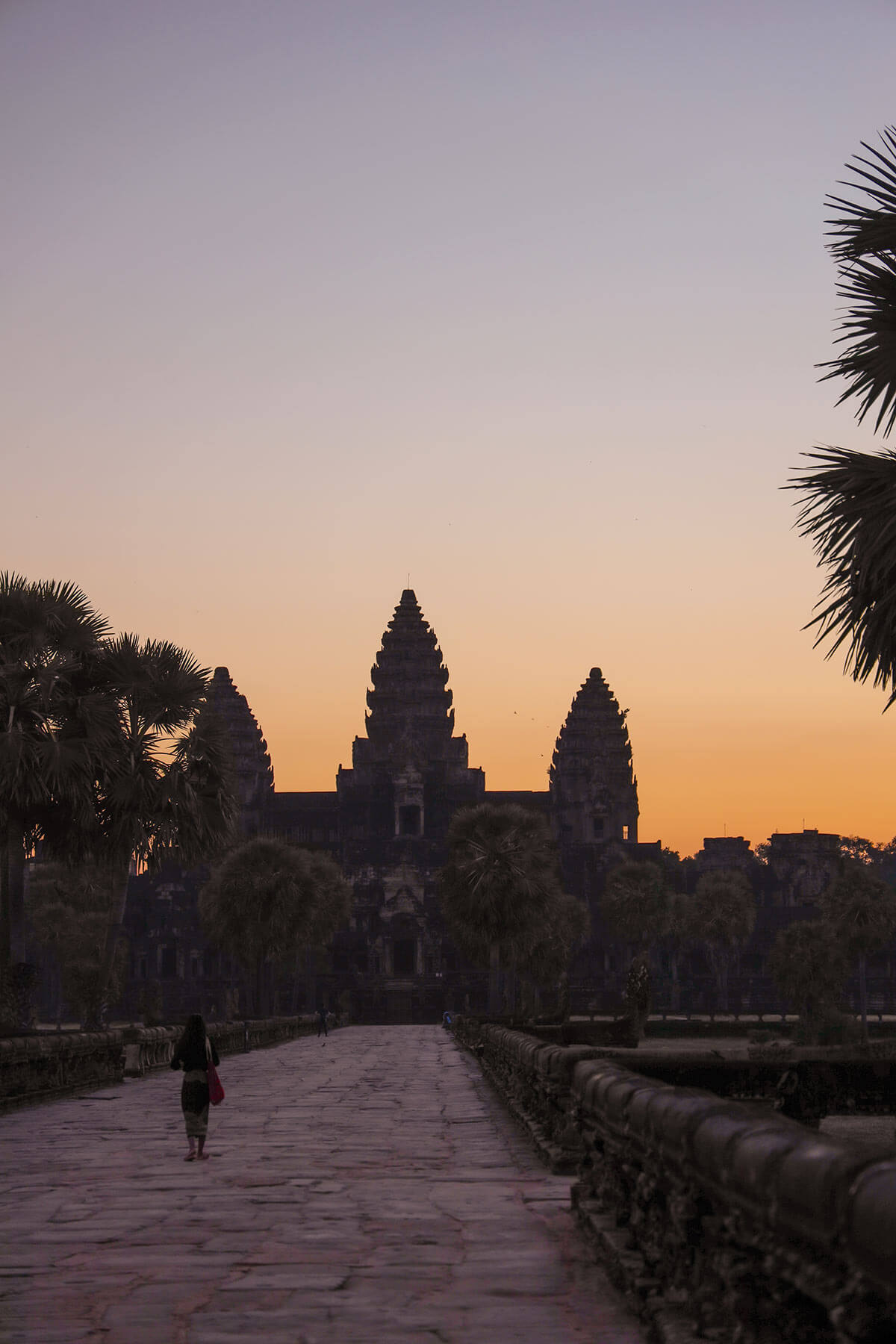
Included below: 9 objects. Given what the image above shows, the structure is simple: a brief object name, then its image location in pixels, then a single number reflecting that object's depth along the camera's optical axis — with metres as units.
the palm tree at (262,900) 68.38
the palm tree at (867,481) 15.15
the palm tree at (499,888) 63.09
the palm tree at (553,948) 70.62
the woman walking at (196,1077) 15.50
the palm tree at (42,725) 29.42
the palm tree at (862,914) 102.56
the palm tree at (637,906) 119.06
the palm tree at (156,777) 31.53
